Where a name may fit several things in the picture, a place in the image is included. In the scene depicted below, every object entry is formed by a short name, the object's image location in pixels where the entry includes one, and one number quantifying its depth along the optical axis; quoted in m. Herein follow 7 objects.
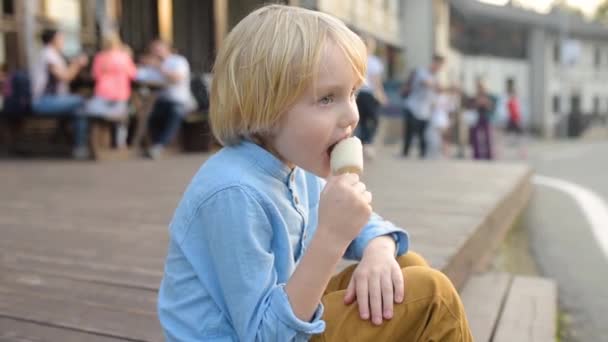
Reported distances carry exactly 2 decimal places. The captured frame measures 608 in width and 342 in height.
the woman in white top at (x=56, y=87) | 7.12
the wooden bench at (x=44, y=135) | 7.47
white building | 29.39
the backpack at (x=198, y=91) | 8.98
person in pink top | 7.06
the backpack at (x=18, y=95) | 7.27
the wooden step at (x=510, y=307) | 2.01
